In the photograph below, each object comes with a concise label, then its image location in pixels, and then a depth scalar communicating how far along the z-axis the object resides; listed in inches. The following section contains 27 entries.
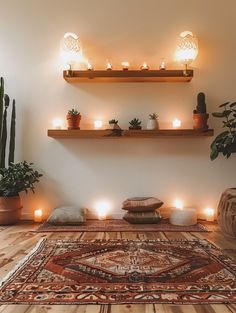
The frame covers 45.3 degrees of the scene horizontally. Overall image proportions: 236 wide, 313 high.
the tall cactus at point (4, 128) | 118.6
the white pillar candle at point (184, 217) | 112.8
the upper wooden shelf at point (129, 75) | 118.8
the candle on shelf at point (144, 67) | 120.4
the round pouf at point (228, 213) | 93.7
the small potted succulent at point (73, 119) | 119.8
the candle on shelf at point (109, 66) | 121.1
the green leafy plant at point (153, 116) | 121.2
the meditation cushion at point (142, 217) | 112.7
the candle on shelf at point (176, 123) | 123.0
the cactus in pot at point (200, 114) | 118.0
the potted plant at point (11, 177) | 112.4
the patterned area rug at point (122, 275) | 51.3
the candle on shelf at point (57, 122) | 124.0
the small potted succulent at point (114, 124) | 118.3
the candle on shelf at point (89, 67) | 121.1
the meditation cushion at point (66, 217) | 110.5
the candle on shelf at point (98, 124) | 123.1
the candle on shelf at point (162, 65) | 121.9
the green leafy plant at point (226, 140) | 110.0
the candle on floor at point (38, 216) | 119.8
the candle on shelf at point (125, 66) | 121.2
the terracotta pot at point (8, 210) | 111.7
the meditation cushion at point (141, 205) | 113.2
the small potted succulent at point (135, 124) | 120.0
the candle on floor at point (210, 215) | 120.6
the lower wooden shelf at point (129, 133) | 117.8
